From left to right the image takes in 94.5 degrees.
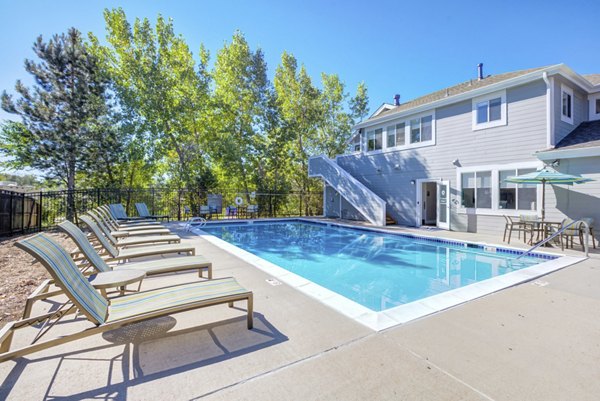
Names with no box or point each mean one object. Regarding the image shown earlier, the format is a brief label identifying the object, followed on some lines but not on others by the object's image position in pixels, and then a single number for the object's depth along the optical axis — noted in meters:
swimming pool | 5.09
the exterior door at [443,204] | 11.40
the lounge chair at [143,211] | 12.18
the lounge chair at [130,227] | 6.85
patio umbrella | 7.24
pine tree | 13.91
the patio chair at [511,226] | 8.42
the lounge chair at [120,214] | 10.47
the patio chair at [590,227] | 7.41
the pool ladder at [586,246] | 6.37
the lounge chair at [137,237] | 5.53
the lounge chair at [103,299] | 2.17
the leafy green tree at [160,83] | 16.12
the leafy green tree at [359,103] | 22.72
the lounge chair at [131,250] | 4.42
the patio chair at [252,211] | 16.31
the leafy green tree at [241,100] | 18.72
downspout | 8.73
